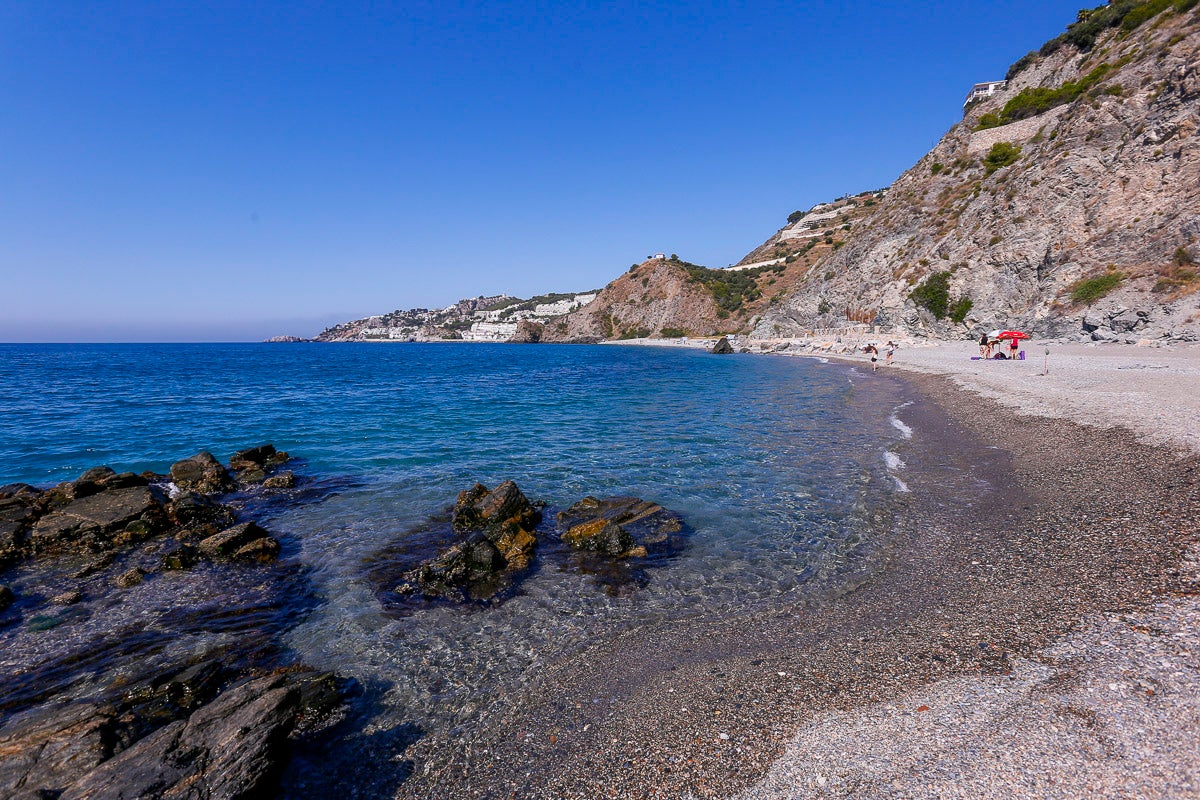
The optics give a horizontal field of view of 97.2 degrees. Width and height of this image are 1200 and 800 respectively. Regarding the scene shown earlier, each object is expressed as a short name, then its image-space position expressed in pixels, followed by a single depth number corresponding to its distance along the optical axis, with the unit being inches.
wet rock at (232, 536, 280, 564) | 458.6
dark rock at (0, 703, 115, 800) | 206.8
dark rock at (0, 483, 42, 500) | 583.4
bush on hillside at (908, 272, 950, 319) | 2463.1
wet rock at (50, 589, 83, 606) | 386.9
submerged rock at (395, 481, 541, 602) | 401.4
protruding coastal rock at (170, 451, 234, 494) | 653.9
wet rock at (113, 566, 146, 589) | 412.8
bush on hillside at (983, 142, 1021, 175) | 2746.1
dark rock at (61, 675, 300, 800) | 201.0
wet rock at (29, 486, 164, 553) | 487.2
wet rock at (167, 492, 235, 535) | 531.5
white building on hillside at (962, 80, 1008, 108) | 4950.8
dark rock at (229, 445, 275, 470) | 751.7
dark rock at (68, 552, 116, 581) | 433.6
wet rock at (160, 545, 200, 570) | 440.5
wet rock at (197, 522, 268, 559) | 457.4
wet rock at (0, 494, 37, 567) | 467.5
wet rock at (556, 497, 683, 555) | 491.5
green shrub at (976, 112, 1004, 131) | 3089.3
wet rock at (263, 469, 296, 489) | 668.1
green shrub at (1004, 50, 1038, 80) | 3356.8
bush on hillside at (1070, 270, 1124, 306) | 1694.1
